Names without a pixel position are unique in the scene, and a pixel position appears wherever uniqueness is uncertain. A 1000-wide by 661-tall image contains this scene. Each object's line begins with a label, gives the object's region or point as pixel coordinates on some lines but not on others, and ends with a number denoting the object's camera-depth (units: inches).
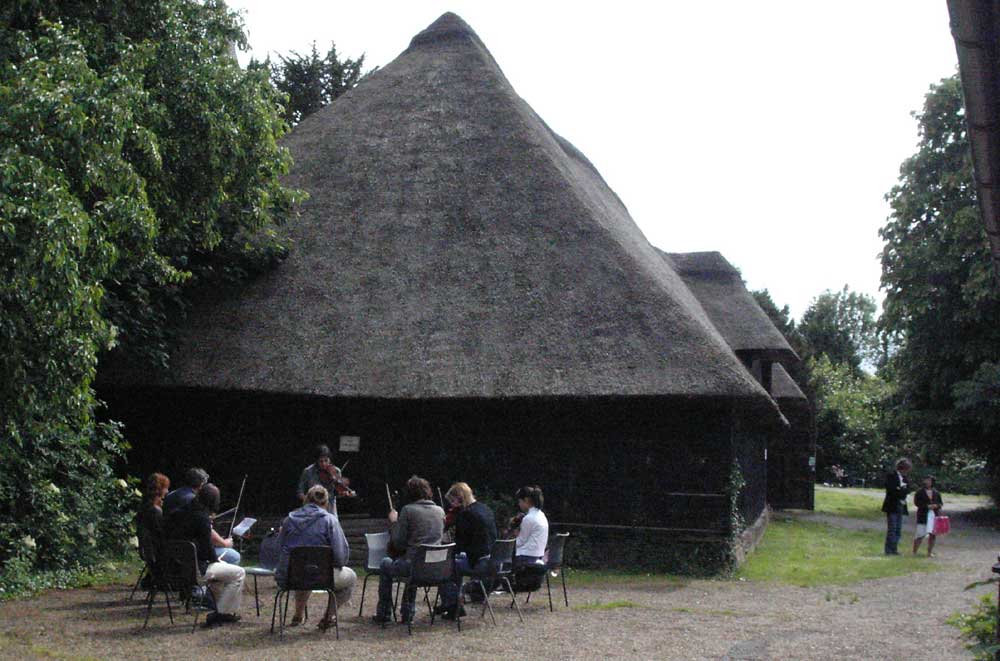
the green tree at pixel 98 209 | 382.6
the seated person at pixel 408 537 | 373.4
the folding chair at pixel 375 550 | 399.2
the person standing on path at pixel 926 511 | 667.4
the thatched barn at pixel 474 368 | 563.2
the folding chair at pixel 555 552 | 422.6
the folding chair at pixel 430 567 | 361.1
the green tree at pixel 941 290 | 992.2
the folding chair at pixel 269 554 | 408.8
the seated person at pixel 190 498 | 388.2
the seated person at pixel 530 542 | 406.3
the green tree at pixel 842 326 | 3002.0
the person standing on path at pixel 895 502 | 663.1
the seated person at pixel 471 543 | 389.1
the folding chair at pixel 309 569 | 342.0
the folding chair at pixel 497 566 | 383.6
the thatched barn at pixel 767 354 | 941.2
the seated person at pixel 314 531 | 356.5
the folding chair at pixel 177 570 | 360.2
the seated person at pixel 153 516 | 383.9
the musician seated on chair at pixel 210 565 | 366.0
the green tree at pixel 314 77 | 1282.0
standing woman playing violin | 486.0
